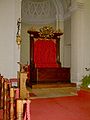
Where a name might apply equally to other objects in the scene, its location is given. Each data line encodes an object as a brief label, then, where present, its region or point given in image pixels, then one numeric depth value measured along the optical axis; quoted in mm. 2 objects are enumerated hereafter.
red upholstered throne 11703
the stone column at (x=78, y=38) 11469
